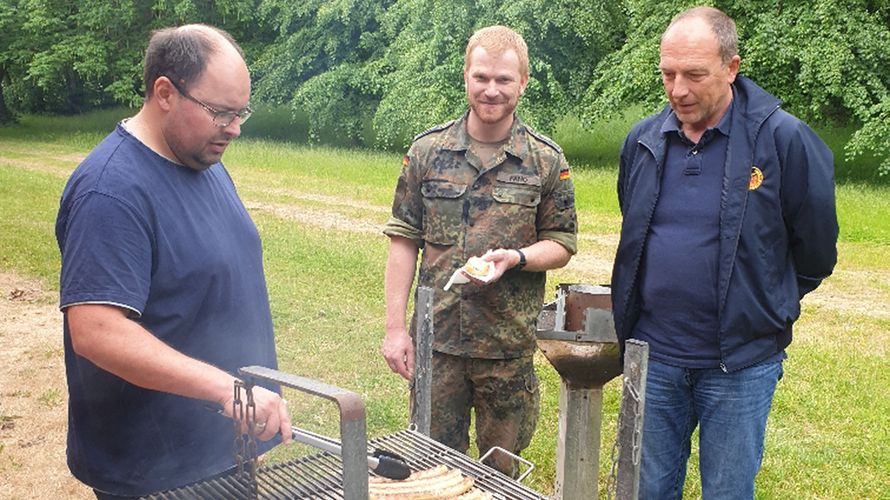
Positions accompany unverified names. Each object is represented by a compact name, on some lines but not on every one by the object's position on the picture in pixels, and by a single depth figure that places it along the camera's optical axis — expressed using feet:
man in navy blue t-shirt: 6.42
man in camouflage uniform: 10.37
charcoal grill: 5.82
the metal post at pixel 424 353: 9.34
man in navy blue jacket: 8.86
